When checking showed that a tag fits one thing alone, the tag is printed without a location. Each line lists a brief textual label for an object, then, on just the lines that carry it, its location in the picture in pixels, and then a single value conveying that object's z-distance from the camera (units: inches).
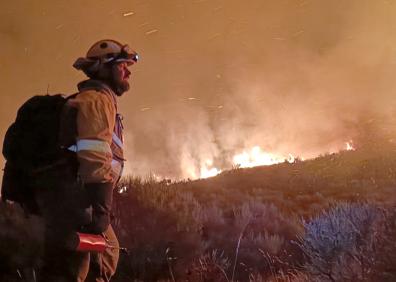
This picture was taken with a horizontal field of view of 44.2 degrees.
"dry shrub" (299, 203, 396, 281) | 196.7
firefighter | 149.7
